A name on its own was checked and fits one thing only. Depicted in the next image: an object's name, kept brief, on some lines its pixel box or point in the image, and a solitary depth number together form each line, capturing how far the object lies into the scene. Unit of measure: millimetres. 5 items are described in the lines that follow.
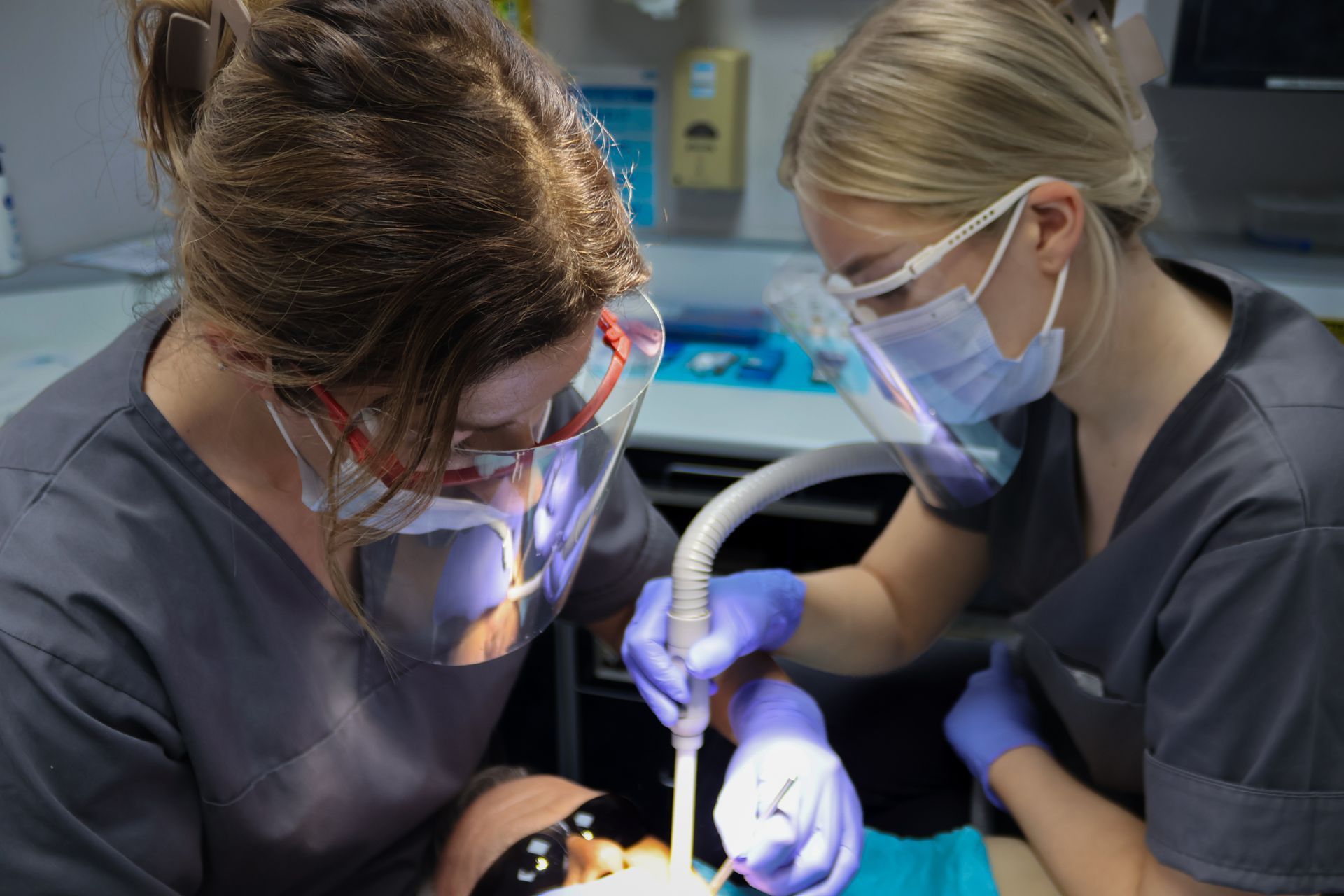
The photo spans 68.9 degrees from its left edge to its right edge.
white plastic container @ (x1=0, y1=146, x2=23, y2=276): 2006
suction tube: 973
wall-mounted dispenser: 2195
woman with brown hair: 669
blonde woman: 925
